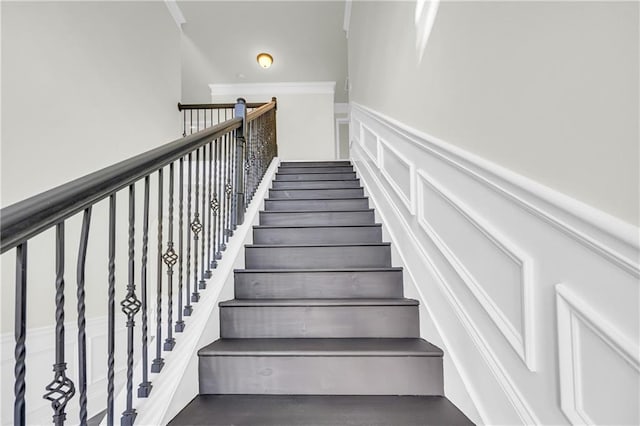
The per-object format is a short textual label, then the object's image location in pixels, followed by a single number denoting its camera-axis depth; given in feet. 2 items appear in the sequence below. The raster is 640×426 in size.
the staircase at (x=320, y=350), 4.22
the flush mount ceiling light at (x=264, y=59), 19.48
